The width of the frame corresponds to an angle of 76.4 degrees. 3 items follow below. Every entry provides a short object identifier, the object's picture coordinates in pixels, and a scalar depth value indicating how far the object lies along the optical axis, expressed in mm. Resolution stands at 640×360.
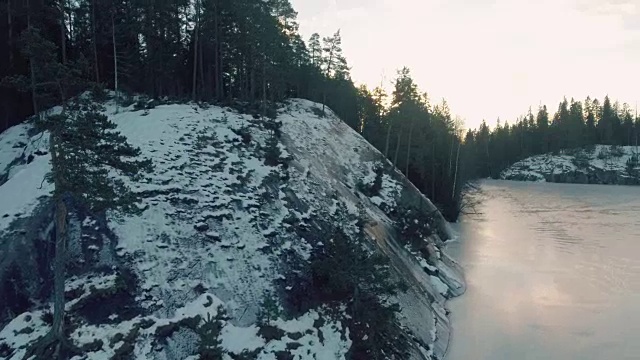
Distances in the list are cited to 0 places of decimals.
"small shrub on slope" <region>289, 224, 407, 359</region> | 14945
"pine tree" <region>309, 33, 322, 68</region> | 57781
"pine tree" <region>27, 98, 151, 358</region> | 11219
